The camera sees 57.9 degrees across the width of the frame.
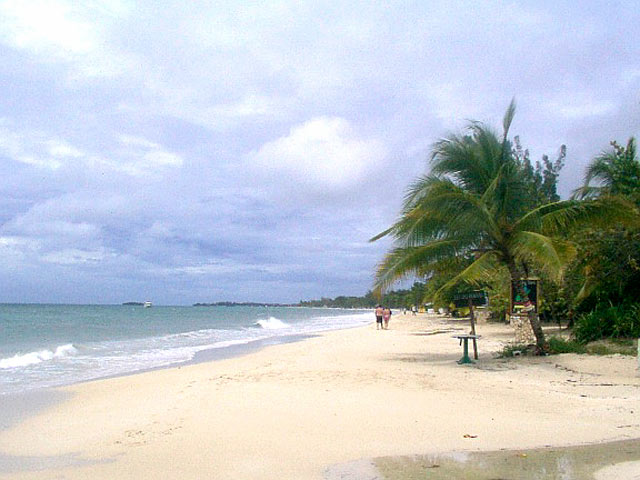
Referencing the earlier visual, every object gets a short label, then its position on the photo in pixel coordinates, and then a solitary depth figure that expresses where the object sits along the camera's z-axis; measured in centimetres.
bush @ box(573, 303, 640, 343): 1506
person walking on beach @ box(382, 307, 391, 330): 3728
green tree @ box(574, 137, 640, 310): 1485
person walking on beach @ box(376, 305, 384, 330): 3594
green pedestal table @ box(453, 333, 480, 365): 1391
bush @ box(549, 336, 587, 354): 1446
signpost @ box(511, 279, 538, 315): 1444
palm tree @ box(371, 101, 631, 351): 1348
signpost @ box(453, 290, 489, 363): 1483
